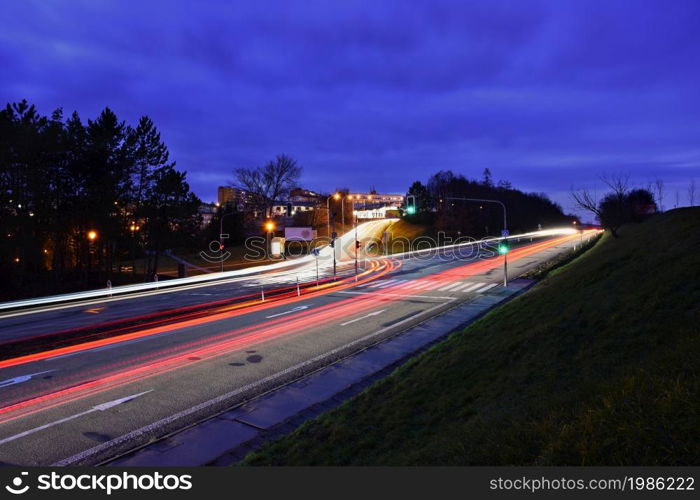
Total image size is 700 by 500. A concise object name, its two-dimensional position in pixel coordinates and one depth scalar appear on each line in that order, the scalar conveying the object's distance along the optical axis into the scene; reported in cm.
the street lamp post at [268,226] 5502
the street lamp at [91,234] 3892
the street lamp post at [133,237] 4544
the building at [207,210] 15770
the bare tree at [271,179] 7150
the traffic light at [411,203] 2723
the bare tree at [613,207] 3894
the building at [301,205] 12809
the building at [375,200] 14938
